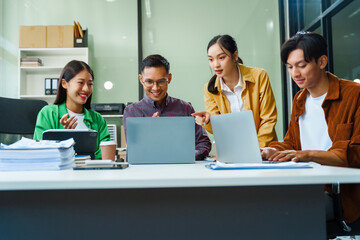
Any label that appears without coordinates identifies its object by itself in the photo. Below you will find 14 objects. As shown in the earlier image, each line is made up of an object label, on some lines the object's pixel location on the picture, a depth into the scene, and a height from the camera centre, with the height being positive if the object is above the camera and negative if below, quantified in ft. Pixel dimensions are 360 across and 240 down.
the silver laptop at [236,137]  3.51 -0.10
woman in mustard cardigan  6.46 +0.86
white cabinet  13.70 +2.72
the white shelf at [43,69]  13.42 +2.72
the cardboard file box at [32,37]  13.39 +4.00
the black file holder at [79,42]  13.56 +3.79
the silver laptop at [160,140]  4.05 -0.12
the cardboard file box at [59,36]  13.46 +4.03
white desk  3.05 -0.78
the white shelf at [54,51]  13.39 +3.48
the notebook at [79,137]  4.58 -0.07
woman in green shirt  6.64 +0.75
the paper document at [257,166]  3.18 -0.38
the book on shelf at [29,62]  13.39 +2.95
